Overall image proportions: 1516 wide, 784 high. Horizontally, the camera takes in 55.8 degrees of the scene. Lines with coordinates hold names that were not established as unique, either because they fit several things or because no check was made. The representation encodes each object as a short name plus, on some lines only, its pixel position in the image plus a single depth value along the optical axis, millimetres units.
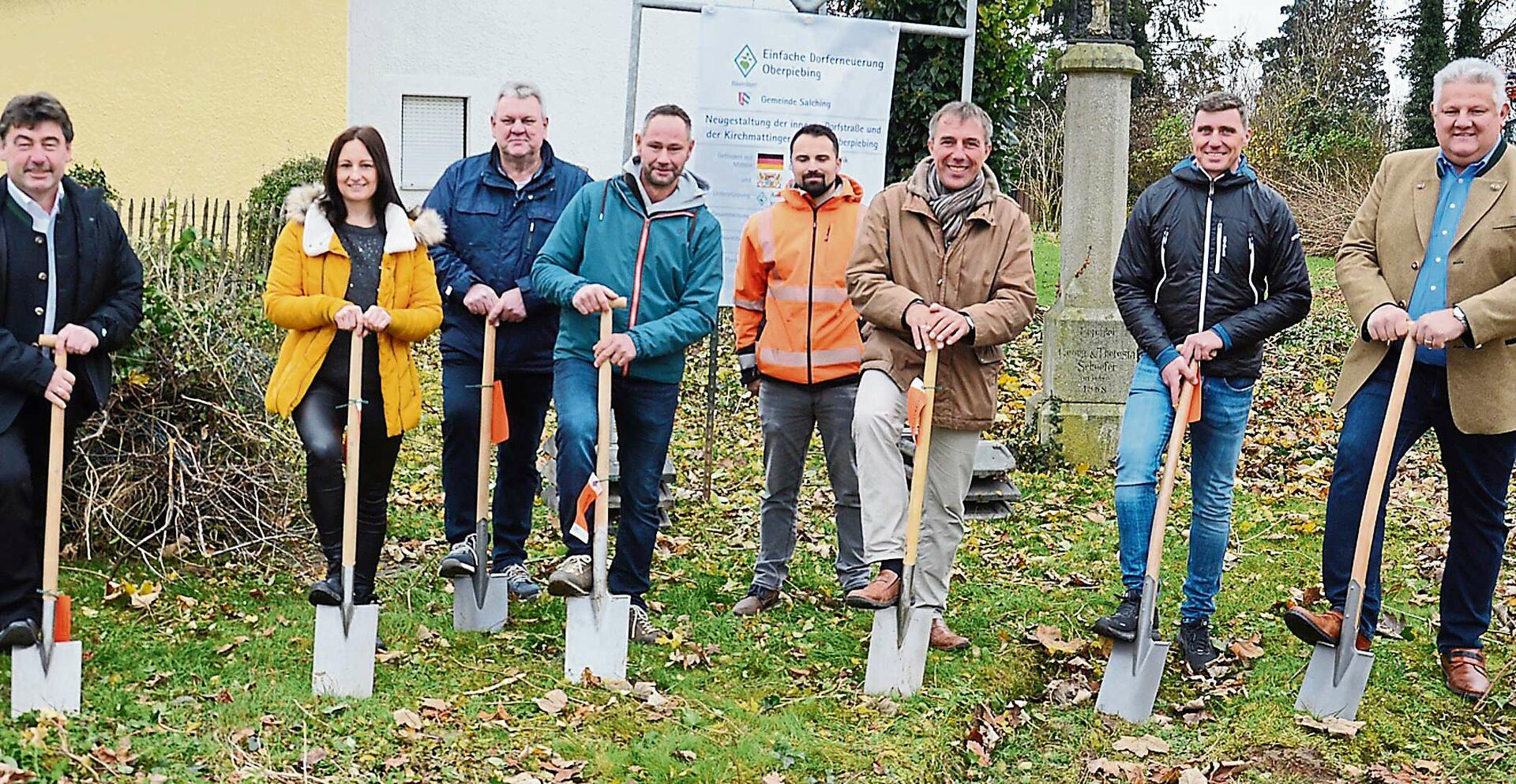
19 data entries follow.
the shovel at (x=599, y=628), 4766
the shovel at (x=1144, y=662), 4668
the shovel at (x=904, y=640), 4719
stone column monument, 8406
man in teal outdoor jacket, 4973
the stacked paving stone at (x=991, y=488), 7375
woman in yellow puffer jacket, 4695
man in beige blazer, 4559
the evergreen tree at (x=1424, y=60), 21534
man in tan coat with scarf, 4930
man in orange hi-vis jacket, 5508
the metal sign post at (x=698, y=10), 6551
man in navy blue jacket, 5184
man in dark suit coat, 4289
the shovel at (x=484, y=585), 5047
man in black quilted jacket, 4859
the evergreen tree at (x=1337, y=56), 24219
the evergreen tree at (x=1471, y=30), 24078
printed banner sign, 6586
